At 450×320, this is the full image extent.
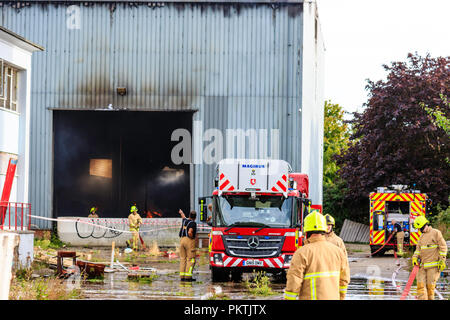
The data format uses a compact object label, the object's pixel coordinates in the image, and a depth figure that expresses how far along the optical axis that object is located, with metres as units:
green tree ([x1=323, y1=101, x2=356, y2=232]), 69.06
